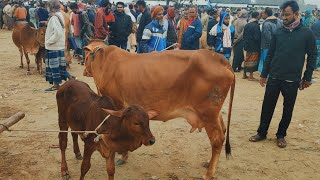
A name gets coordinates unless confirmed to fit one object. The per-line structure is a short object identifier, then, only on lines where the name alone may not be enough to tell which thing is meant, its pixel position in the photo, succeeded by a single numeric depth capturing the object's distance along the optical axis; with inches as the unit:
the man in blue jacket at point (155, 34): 236.2
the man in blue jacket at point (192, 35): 273.4
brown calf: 110.3
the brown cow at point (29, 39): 338.0
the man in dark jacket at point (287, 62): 178.9
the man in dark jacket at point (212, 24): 361.4
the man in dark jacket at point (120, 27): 321.4
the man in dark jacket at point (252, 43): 338.0
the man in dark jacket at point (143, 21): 300.7
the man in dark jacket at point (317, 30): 419.0
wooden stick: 120.5
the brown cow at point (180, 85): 151.9
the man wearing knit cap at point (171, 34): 284.5
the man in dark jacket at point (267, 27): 328.5
